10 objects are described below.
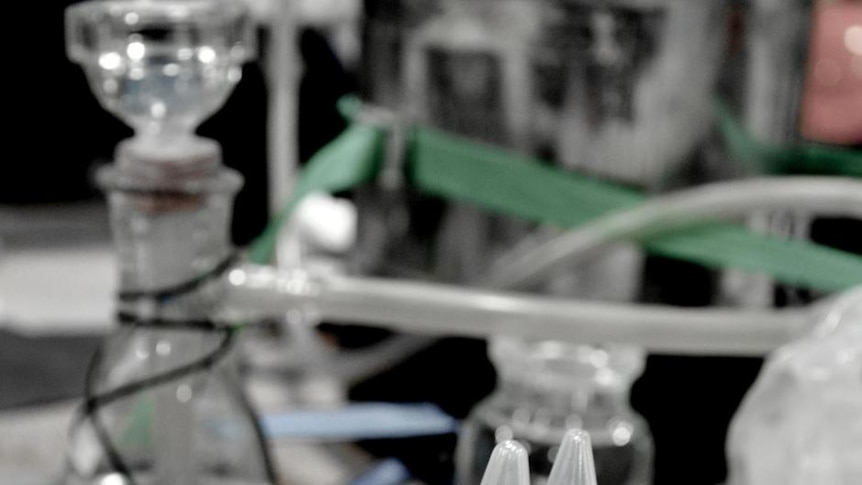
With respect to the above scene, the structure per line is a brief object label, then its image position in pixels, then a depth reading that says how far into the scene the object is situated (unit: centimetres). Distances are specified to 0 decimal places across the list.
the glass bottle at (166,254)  73
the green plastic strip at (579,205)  79
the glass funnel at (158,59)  72
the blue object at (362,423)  83
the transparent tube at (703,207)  78
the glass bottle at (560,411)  76
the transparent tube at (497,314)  75
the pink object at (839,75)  105
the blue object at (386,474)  81
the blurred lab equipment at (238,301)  73
